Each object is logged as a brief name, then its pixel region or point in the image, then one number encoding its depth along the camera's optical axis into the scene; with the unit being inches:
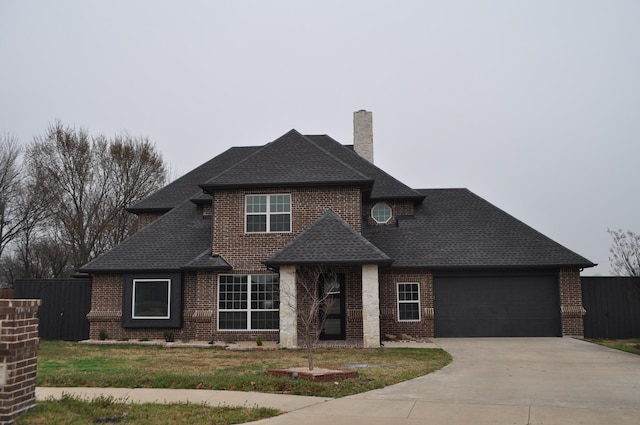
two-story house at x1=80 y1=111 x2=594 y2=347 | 764.6
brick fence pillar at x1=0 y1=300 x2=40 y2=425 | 299.3
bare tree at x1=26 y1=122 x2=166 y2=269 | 1445.6
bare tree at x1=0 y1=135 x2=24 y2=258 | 1427.2
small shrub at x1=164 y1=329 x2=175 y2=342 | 799.7
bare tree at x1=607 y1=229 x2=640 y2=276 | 779.2
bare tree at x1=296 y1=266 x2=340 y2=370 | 738.2
